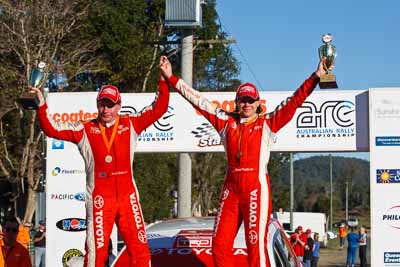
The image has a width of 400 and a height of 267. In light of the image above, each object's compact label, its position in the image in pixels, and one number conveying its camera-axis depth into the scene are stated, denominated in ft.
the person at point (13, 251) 28.02
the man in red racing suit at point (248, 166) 19.33
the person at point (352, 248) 97.25
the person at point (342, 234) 166.07
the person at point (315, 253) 81.10
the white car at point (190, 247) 20.48
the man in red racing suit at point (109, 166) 19.63
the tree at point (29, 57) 92.63
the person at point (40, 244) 50.26
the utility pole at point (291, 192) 139.48
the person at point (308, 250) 78.48
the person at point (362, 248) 89.15
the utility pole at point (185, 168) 64.23
